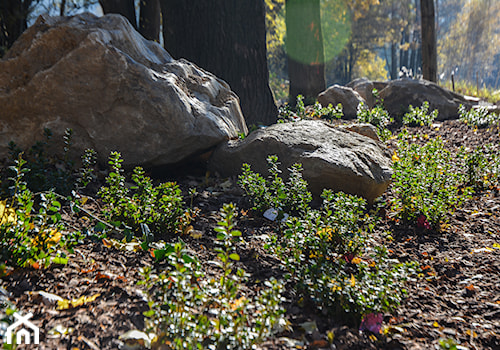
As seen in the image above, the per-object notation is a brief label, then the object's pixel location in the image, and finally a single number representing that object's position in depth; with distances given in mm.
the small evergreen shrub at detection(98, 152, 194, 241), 2811
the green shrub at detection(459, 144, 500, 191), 4551
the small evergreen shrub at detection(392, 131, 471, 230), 3475
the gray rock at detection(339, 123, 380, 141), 5543
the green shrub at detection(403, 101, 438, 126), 7455
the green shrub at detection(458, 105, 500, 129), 7242
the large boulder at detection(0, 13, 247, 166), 3838
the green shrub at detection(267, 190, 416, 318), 2139
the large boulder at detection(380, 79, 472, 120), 8984
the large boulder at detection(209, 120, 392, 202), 3707
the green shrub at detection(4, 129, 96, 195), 3029
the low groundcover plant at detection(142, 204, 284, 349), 1723
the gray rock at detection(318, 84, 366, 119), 8414
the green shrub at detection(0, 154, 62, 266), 2121
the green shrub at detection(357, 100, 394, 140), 7070
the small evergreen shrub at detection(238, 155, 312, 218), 3295
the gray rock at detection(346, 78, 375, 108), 10157
